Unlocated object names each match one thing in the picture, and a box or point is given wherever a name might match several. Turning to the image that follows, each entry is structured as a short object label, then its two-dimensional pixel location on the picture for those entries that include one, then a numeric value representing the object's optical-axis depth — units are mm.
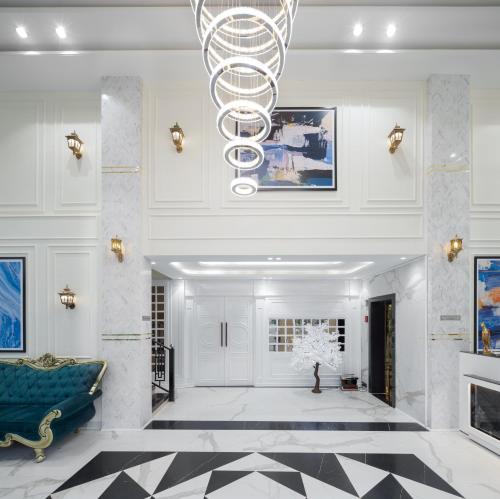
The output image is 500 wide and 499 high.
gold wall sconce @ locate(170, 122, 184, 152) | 5550
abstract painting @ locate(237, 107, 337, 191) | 5758
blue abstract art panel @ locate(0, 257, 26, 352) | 5840
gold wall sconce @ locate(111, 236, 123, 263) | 5473
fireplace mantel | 4688
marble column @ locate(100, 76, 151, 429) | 5543
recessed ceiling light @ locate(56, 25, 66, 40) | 4852
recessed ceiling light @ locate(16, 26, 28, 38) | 4855
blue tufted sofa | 4535
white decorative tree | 8039
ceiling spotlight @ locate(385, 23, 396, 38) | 4840
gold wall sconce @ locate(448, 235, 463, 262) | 5414
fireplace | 4652
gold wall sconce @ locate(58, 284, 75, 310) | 5715
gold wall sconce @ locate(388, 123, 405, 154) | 5492
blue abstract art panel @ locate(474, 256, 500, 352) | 5695
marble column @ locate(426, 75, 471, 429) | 5457
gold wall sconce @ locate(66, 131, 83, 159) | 5742
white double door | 8625
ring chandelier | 2609
